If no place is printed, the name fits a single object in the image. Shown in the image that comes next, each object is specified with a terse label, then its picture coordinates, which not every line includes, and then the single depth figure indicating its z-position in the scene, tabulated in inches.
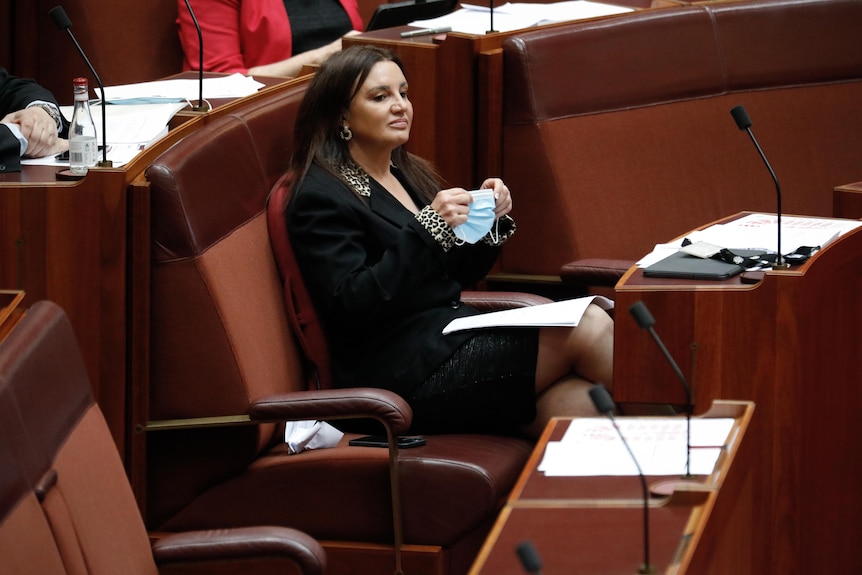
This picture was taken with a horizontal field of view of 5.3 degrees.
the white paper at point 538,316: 710.3
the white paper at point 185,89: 728.0
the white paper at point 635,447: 676.3
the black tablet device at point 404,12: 758.4
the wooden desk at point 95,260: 699.3
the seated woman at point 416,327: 712.3
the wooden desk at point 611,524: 665.5
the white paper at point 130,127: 708.5
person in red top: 766.0
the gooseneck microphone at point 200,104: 720.0
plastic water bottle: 700.5
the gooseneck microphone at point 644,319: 670.9
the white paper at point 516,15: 751.9
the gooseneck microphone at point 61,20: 700.9
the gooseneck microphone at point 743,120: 698.9
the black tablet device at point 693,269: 700.3
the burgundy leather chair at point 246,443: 701.9
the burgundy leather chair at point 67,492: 665.1
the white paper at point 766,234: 707.3
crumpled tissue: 708.0
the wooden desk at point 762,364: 697.7
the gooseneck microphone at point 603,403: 665.4
